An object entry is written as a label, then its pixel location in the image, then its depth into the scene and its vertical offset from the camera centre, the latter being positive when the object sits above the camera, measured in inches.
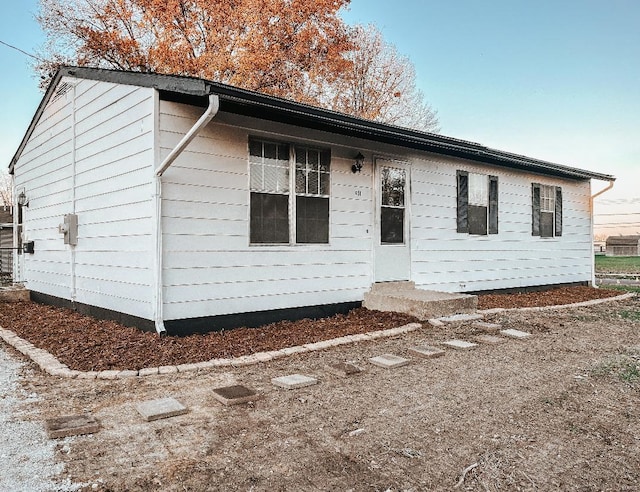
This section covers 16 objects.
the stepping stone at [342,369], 140.5 -39.6
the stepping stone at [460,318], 222.7 -36.4
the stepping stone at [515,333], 198.9 -39.6
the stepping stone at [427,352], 163.0 -39.2
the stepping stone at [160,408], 104.0 -39.4
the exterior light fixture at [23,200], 332.3 +37.2
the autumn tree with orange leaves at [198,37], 536.1 +264.0
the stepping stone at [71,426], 93.9 -39.3
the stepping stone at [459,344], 177.5 -40.0
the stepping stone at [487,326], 209.0 -38.2
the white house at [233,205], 184.5 +23.4
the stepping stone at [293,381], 127.8 -39.6
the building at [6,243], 557.6 +6.7
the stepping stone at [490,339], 187.8 -40.0
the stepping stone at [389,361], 150.2 -39.5
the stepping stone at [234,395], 113.8 -39.5
